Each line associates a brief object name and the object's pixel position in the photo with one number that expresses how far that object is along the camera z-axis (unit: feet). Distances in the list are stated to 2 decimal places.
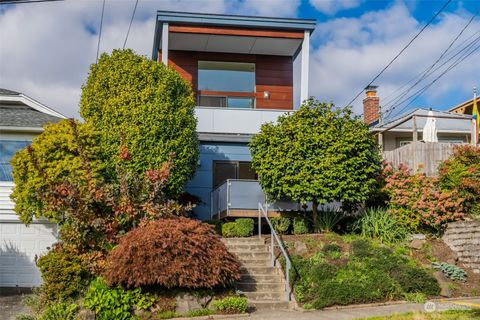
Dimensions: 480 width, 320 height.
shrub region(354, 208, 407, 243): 53.06
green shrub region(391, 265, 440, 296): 43.47
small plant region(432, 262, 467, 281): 46.34
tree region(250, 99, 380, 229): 52.70
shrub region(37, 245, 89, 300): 40.70
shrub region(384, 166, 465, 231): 52.39
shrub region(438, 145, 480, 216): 52.95
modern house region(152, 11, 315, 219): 66.69
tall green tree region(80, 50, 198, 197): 52.90
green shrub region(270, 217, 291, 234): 55.83
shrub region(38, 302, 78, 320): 37.81
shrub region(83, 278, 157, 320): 38.45
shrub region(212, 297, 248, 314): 39.60
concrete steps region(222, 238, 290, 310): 43.39
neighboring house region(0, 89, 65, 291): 51.98
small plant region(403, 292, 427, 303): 42.33
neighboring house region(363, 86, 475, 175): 58.95
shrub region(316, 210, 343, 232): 55.56
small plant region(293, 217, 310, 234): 55.52
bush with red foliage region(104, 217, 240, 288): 38.60
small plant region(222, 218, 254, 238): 55.62
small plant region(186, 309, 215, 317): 39.04
